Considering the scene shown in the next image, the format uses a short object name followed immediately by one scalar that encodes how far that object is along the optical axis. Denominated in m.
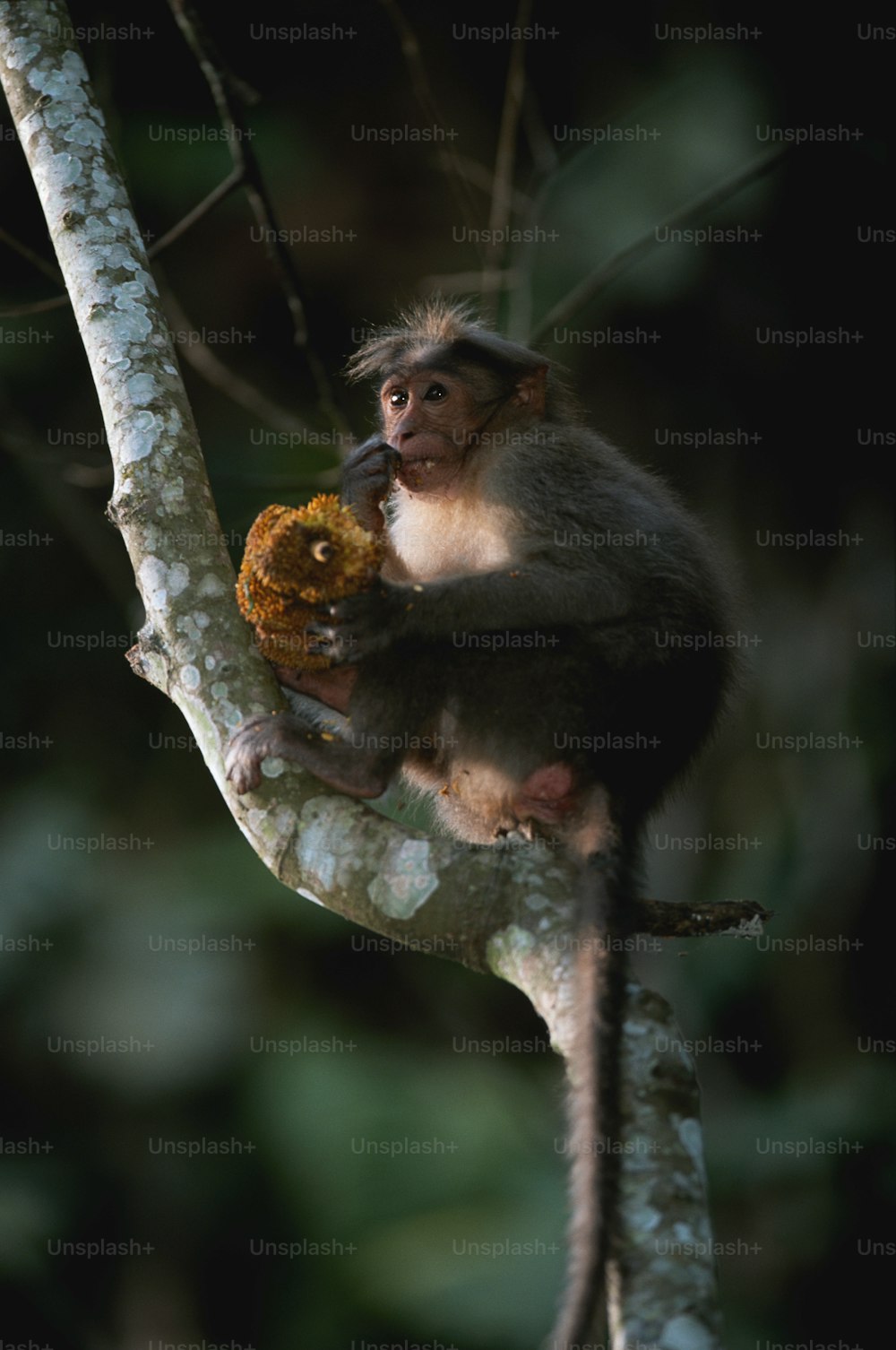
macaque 7.98
